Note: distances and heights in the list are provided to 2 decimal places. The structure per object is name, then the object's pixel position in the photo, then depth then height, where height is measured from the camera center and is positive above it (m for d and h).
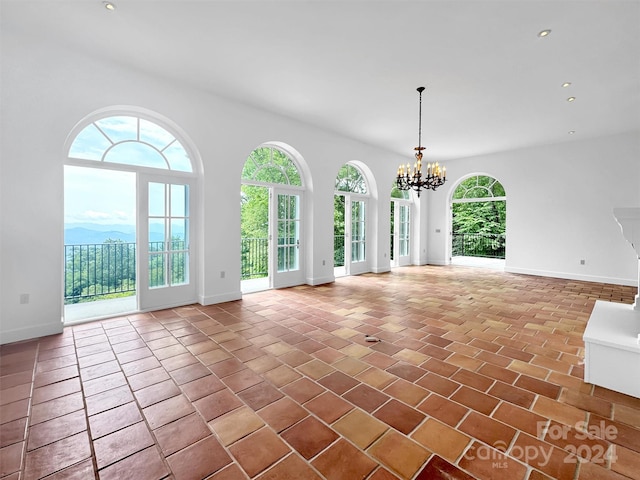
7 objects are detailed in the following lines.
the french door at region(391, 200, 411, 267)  8.23 +0.21
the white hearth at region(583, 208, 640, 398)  2.07 -0.79
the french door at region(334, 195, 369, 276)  6.88 +0.14
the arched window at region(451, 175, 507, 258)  10.24 +0.39
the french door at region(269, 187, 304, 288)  5.38 +0.03
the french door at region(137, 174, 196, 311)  3.97 -0.05
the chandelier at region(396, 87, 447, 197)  4.45 +0.98
